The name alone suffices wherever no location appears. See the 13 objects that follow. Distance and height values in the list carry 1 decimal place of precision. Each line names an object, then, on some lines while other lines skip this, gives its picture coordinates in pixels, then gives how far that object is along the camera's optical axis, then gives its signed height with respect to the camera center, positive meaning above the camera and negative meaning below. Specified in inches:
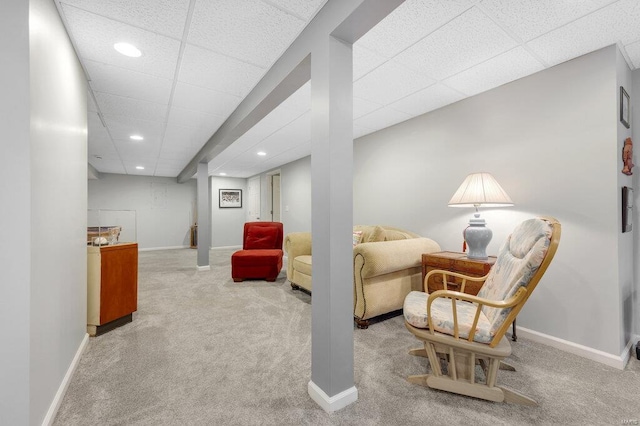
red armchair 175.6 -32.3
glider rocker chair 57.9 -25.7
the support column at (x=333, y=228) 60.7 -3.2
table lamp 94.1 +4.8
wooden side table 91.7 -19.0
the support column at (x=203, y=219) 216.2 -4.4
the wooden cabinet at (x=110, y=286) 97.7 -27.2
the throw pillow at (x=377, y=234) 132.0 -9.8
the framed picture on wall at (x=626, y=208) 81.7 +1.8
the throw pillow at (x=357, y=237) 144.3 -12.2
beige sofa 101.5 -23.2
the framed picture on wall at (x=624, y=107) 82.6 +33.2
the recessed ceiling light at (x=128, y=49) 80.6 +50.0
